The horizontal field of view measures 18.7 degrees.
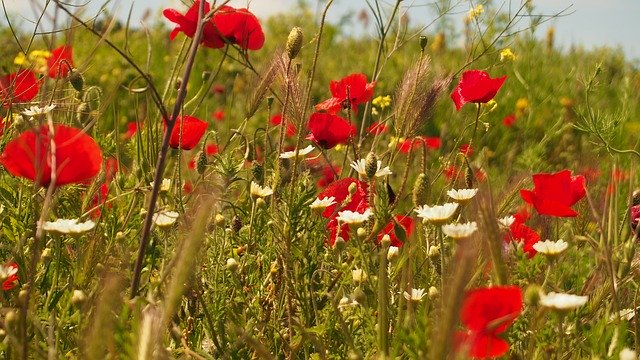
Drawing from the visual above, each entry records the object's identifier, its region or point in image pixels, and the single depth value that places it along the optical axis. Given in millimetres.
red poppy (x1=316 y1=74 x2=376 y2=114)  2151
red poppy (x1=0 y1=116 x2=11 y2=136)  2017
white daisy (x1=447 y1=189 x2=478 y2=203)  1869
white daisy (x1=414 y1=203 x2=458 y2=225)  1799
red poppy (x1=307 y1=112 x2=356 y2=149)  2029
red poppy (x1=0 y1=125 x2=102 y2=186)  1713
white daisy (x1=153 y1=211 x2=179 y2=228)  1841
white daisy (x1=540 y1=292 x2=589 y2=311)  1616
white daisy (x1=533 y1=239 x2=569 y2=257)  1765
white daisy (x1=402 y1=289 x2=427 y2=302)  1795
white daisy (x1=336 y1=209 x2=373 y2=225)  1819
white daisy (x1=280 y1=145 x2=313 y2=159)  2009
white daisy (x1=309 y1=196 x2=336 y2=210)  1925
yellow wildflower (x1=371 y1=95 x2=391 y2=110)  2321
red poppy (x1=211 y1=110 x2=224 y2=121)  3617
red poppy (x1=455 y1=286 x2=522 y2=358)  1568
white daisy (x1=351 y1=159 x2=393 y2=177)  1939
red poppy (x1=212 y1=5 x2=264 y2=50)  2060
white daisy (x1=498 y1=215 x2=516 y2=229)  1905
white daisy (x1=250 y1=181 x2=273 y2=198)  1961
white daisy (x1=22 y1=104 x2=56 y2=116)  1937
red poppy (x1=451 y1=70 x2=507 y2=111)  2078
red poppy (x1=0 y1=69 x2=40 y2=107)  2079
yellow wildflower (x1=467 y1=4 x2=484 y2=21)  2288
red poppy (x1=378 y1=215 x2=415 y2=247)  1953
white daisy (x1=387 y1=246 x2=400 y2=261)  1894
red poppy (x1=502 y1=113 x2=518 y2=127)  3743
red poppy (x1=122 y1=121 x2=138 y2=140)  2703
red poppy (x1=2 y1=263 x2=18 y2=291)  1794
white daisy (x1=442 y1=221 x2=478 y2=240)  1730
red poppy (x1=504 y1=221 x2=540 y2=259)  1923
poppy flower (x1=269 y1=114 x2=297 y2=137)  2029
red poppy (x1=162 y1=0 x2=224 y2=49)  2002
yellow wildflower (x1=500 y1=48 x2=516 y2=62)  2311
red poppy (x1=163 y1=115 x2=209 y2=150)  2052
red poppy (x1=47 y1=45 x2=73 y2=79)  1969
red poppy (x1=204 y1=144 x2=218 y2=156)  2735
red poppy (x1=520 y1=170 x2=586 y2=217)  1906
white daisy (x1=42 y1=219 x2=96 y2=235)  1746
